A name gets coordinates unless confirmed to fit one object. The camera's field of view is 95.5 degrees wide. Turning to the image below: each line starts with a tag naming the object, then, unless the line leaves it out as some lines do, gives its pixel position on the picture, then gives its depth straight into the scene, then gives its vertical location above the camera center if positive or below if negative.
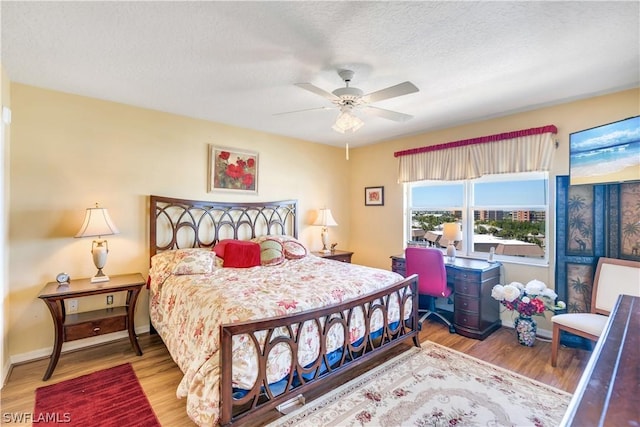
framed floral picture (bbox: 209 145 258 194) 3.91 +0.59
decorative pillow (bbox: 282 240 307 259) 3.81 -0.50
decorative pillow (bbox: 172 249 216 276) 2.93 -0.52
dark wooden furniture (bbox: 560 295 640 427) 0.71 -0.50
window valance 3.29 +0.75
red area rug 1.96 -1.41
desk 3.27 -0.98
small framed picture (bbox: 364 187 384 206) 5.06 +0.30
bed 1.76 -0.76
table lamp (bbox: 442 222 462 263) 3.84 -0.29
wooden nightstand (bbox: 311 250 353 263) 4.55 -0.68
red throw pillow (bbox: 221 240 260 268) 3.34 -0.50
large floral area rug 1.97 -1.39
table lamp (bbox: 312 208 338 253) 4.75 -0.15
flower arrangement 3.02 -0.90
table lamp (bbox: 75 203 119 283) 2.78 -0.18
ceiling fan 2.21 +0.94
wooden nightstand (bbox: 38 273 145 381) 2.49 -0.99
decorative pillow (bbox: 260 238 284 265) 3.49 -0.50
